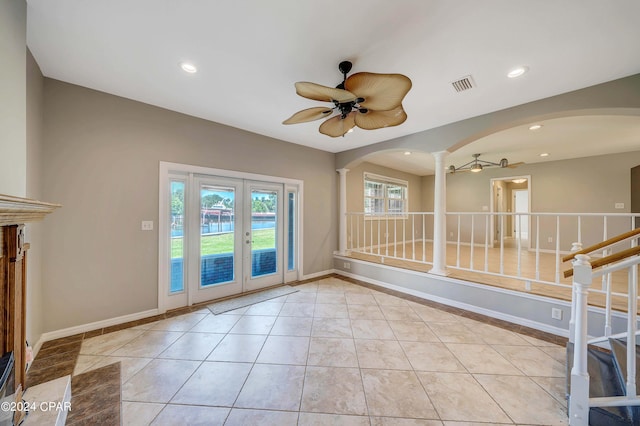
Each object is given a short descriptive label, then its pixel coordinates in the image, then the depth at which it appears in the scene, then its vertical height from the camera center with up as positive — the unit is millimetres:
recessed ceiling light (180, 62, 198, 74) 2168 +1411
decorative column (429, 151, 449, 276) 3574 -109
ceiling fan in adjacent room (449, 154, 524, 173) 5348 +1218
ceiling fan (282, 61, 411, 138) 1568 +899
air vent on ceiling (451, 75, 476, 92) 2336 +1375
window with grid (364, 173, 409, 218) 6620 +633
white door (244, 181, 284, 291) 3949 -383
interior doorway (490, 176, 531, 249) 6860 +426
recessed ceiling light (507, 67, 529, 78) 2151 +1362
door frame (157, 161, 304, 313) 3039 +100
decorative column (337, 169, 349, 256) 5188 -94
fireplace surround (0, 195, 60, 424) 1133 -458
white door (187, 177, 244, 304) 3369 -399
